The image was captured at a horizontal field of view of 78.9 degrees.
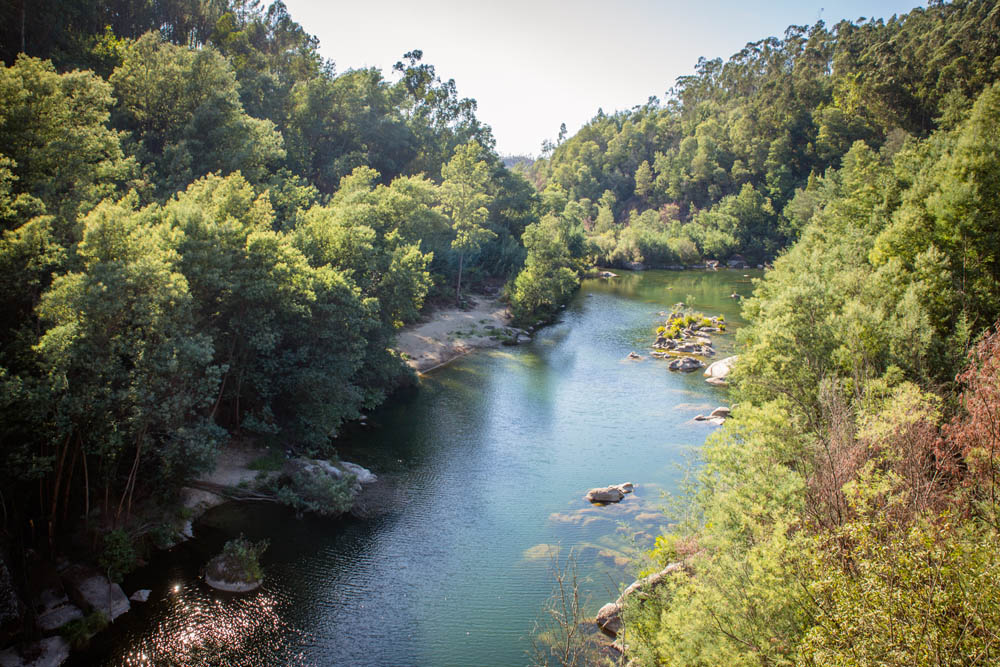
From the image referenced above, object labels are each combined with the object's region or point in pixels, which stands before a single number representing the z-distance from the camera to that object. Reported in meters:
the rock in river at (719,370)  44.93
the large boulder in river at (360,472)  28.72
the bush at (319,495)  25.03
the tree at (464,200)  65.44
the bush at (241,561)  20.59
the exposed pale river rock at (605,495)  27.83
